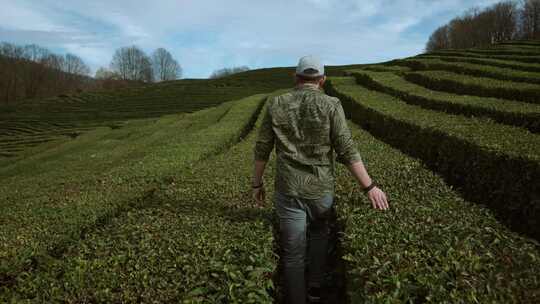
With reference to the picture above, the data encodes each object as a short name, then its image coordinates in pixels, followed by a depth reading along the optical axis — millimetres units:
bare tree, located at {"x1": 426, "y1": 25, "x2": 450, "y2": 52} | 76625
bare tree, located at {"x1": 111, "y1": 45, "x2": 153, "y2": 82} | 128000
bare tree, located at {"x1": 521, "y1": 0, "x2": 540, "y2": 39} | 59000
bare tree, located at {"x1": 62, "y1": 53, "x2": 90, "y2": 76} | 123000
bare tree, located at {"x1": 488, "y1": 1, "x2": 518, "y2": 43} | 64250
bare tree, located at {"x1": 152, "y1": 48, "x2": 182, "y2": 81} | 136625
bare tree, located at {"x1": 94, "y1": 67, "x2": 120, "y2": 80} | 127812
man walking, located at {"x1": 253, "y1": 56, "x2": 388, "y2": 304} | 4145
